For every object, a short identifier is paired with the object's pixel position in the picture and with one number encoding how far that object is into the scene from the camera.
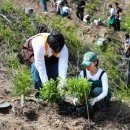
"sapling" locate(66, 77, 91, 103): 4.83
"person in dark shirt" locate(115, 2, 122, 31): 16.58
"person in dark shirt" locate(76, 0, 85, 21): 17.25
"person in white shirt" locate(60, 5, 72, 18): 16.81
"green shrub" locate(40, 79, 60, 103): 4.88
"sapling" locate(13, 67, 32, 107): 5.32
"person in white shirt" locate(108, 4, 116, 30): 16.47
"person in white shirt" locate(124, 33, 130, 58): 12.54
